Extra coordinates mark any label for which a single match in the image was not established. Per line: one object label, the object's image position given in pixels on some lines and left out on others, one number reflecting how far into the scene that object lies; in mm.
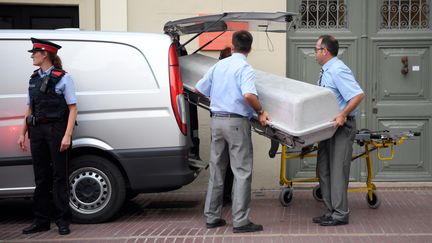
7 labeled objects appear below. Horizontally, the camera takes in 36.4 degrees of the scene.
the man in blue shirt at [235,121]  6289
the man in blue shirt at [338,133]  6527
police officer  6367
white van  6824
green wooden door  9109
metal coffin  6113
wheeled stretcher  7094
